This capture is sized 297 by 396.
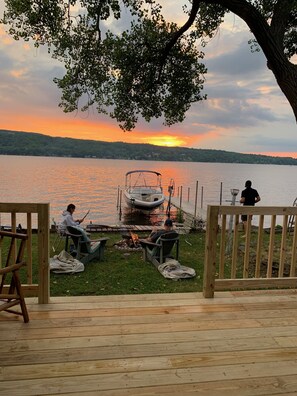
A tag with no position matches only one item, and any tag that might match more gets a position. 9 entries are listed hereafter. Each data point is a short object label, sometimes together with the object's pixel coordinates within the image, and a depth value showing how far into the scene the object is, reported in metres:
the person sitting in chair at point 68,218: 7.45
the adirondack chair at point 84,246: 6.71
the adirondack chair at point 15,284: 2.77
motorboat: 20.25
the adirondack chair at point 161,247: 6.64
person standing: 9.51
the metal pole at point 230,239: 7.57
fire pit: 8.42
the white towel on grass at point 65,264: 6.22
